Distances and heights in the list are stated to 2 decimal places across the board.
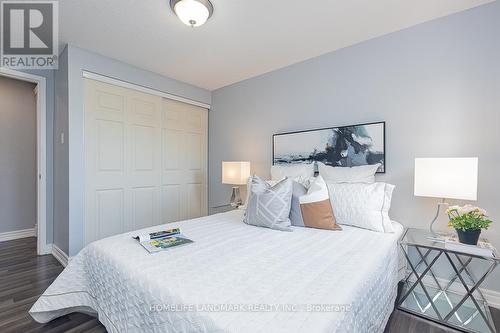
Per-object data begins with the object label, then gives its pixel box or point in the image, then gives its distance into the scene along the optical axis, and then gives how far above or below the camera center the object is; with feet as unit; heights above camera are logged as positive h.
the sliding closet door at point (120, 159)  9.12 +0.12
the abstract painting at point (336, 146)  7.76 +0.68
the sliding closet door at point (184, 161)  11.69 +0.10
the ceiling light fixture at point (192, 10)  5.94 +3.92
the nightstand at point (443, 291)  5.37 -3.45
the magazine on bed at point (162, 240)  4.89 -1.73
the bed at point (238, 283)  2.90 -1.77
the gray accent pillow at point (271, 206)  6.46 -1.20
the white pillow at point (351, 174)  7.25 -0.29
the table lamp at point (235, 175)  10.40 -0.51
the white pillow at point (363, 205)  6.30 -1.10
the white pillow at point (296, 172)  8.14 -0.28
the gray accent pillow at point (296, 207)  6.73 -1.24
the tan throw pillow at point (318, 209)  6.41 -1.21
